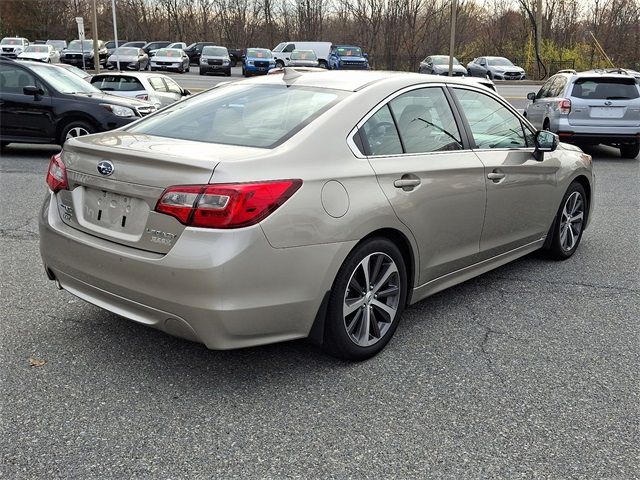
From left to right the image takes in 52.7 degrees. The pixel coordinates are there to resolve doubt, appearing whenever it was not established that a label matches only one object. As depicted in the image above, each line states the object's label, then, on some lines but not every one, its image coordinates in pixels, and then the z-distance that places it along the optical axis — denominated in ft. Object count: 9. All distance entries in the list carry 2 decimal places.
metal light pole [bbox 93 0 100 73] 79.87
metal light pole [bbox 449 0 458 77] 78.64
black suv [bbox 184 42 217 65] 159.74
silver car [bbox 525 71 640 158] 39.45
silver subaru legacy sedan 9.71
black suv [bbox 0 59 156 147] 36.78
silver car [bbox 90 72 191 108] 48.96
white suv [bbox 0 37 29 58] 139.57
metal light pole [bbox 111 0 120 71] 115.77
